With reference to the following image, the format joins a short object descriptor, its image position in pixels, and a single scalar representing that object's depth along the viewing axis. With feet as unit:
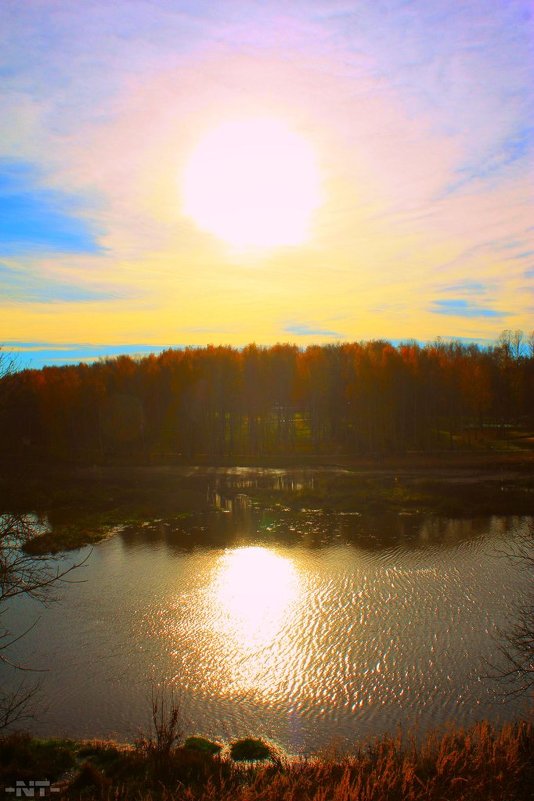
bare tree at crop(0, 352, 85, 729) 37.86
